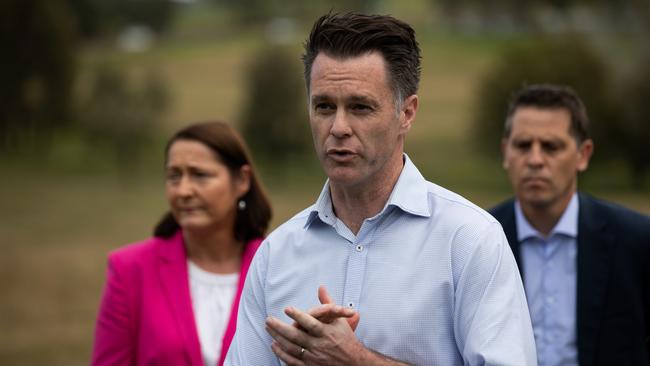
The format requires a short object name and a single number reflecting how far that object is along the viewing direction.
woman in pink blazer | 3.84
